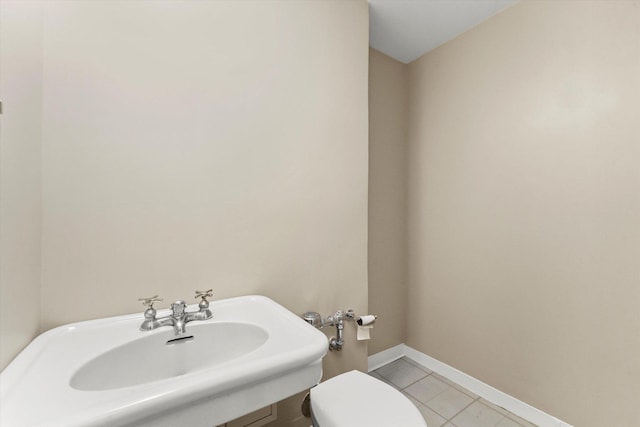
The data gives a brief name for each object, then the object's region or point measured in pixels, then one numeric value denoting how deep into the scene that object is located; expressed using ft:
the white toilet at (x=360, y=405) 3.08
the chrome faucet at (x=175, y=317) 2.93
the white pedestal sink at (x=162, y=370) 1.68
